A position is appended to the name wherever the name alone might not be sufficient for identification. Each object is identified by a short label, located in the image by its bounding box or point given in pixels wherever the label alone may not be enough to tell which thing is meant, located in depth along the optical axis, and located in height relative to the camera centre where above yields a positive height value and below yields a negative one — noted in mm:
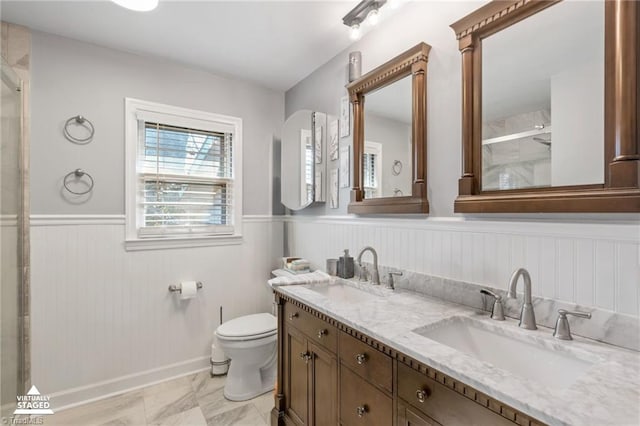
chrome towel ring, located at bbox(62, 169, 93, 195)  2041 +251
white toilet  2072 -1024
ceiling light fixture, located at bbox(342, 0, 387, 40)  1615 +1134
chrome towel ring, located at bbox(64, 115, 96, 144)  2045 +614
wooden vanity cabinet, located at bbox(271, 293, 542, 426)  821 -639
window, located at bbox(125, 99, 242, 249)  2289 +311
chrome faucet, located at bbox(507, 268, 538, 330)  1058 -347
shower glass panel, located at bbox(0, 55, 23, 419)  1671 -159
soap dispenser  1957 -371
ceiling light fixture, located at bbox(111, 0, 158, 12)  1490 +1080
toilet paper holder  2387 -615
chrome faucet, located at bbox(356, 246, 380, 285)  1768 -350
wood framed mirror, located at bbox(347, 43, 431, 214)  1587 +460
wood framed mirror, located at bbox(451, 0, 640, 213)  937 +394
